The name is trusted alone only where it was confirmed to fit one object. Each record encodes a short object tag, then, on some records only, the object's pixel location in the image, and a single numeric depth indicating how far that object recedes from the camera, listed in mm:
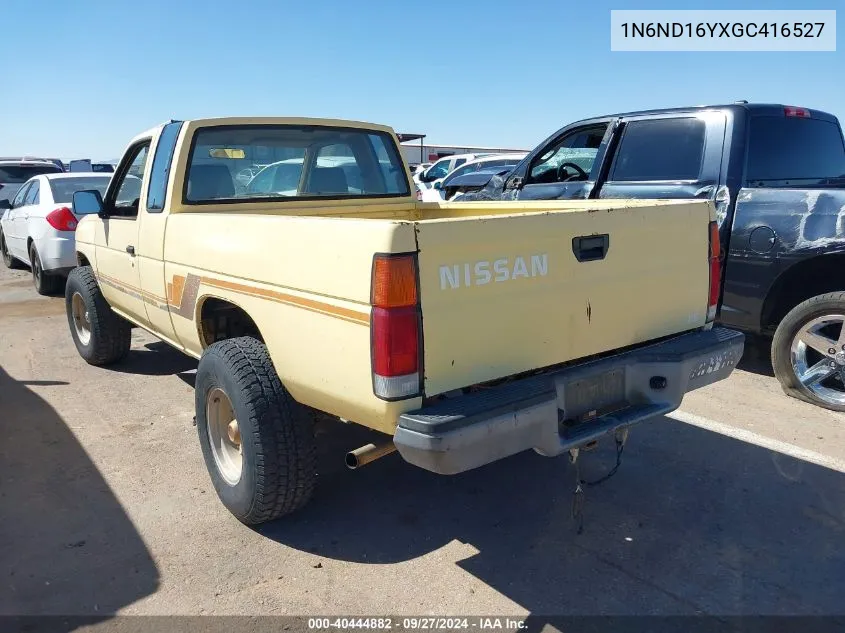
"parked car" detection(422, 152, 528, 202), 13631
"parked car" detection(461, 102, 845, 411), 4535
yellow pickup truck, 2367
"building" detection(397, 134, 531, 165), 37969
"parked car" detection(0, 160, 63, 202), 13531
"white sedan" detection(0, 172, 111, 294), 8211
